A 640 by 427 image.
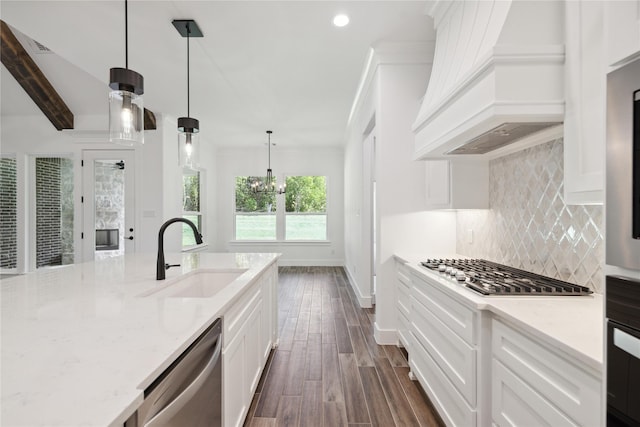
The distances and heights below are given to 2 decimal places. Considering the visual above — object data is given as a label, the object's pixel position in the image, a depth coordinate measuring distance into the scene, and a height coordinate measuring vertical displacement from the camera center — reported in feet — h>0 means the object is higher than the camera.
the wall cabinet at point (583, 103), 3.74 +1.45
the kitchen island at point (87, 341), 1.94 -1.20
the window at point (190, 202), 19.47 +0.85
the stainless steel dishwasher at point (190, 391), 2.52 -1.73
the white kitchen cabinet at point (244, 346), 4.62 -2.50
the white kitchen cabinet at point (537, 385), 2.97 -1.92
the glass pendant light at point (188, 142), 7.70 +1.84
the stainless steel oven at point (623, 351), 2.21 -1.04
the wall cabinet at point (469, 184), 8.13 +0.78
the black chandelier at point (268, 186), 20.59 +2.01
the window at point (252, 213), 24.58 +0.08
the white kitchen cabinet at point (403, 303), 8.29 -2.60
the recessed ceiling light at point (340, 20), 8.16 +5.27
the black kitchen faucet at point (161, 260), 5.68 -0.86
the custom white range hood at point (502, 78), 4.49 +2.13
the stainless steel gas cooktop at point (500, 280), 4.78 -1.20
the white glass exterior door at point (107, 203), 16.35 +0.62
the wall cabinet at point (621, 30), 2.29 +1.43
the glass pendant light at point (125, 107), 5.37 +2.03
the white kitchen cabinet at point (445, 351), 4.75 -2.55
